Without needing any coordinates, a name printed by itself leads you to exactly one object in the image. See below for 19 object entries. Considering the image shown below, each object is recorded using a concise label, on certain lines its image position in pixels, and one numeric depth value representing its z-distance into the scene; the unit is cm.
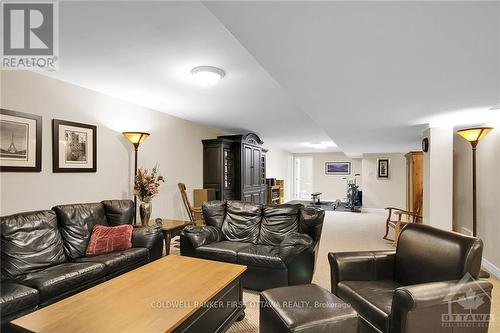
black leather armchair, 160
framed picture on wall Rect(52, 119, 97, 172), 303
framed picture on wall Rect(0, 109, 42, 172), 257
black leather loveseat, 278
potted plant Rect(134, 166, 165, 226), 363
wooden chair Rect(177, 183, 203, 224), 462
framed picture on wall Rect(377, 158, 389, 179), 957
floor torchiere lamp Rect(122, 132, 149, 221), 363
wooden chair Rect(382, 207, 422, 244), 479
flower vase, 362
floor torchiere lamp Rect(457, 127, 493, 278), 331
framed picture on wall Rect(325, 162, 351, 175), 1139
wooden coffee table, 148
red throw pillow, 282
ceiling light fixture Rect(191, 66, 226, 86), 259
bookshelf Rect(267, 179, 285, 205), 854
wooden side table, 352
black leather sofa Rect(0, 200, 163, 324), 203
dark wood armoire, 565
